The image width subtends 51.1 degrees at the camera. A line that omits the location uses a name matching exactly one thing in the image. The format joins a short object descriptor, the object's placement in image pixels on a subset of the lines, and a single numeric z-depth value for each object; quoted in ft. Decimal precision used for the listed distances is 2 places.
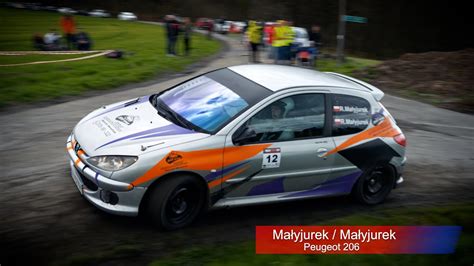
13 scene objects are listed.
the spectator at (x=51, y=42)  63.93
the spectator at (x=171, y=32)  63.67
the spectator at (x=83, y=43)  66.97
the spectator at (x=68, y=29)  67.90
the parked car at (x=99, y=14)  175.99
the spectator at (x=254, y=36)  59.77
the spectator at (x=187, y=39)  67.19
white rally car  16.88
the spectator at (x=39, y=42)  63.57
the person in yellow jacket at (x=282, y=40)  57.62
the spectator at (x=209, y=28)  108.25
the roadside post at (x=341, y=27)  56.76
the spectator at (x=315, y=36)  70.14
